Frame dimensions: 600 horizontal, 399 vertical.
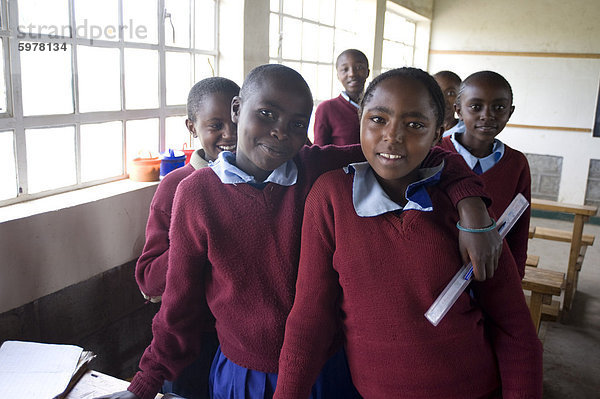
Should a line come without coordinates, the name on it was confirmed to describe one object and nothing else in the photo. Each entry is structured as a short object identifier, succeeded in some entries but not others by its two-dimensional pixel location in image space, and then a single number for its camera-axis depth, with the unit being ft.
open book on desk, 3.56
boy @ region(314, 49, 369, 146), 10.18
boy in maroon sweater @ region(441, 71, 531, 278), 5.25
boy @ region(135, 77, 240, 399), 4.12
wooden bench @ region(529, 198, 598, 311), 11.57
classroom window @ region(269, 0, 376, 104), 12.11
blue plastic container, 7.80
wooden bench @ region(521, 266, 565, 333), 8.75
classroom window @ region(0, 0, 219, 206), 6.04
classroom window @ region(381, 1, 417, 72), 18.93
